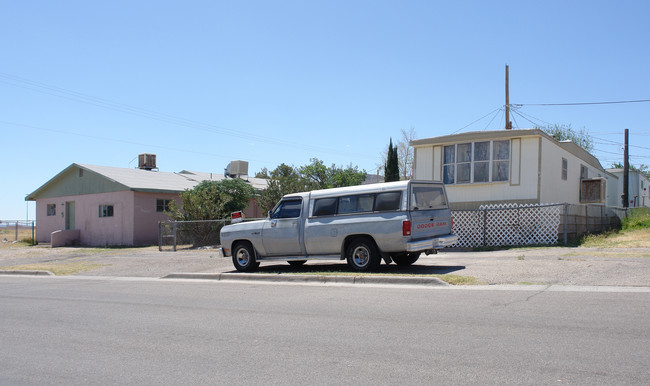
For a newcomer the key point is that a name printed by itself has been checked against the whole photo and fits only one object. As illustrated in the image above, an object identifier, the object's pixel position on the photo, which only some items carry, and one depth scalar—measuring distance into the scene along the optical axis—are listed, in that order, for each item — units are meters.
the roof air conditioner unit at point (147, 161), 34.62
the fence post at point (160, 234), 22.49
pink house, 27.80
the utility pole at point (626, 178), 32.16
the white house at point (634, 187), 36.88
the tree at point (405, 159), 45.72
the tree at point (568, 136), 58.32
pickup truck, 11.73
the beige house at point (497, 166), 18.53
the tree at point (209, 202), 23.46
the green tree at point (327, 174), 44.28
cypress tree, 37.88
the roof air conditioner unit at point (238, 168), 34.62
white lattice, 17.08
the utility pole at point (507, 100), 29.42
